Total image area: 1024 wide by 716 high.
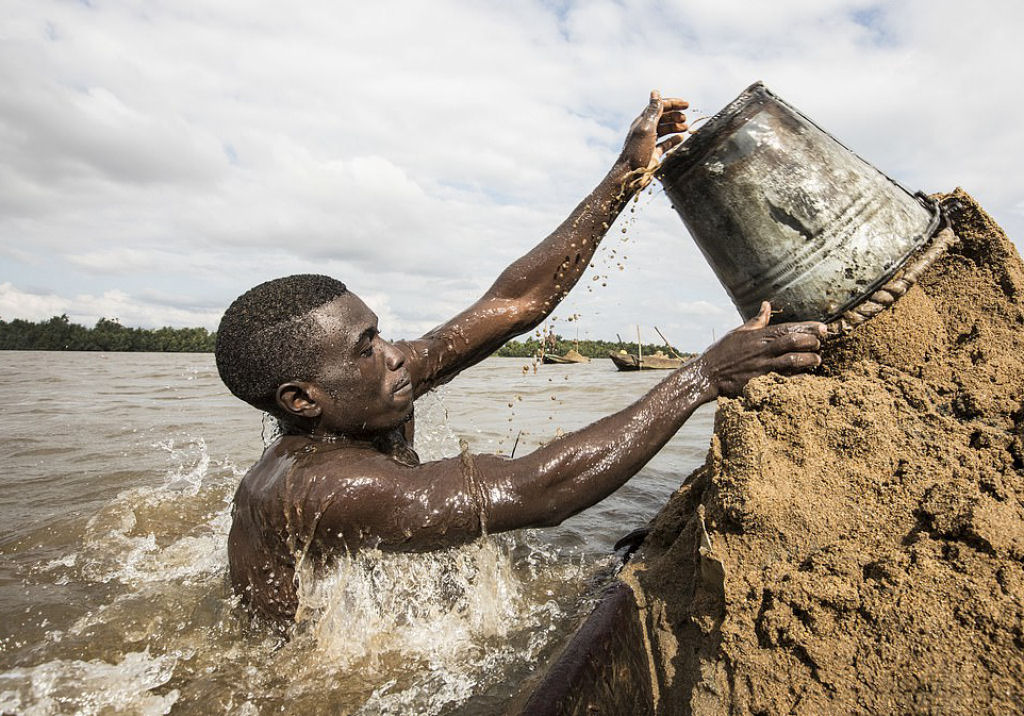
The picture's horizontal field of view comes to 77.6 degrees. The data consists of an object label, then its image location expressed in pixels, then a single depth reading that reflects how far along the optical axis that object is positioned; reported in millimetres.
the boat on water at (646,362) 20875
